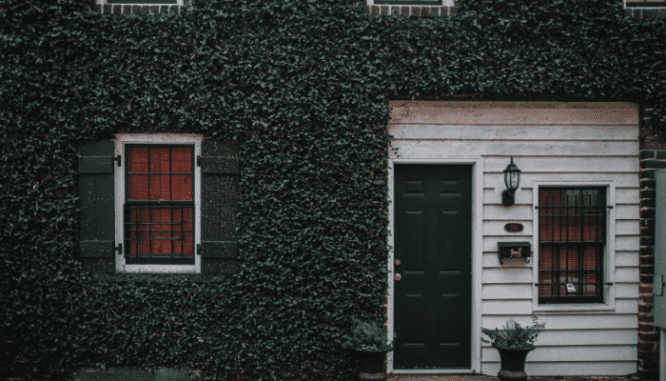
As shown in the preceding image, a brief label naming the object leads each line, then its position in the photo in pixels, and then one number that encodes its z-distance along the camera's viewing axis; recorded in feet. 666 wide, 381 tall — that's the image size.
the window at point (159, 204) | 16.88
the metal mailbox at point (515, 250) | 17.34
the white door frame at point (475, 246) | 17.58
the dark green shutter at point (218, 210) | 16.90
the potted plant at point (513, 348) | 16.08
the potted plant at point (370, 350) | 15.67
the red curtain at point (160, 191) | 17.39
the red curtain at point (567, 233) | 17.89
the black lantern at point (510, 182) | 17.21
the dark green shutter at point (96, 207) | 16.80
